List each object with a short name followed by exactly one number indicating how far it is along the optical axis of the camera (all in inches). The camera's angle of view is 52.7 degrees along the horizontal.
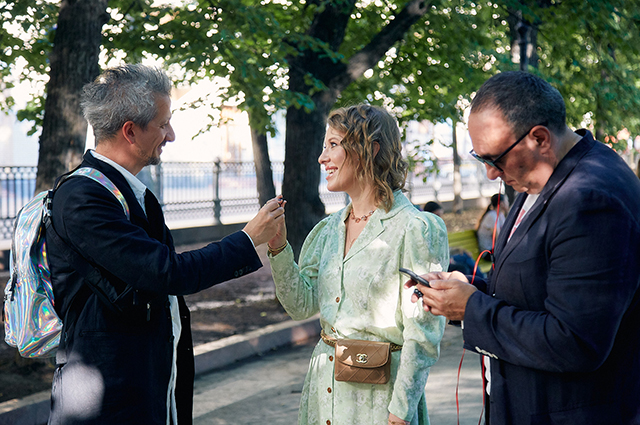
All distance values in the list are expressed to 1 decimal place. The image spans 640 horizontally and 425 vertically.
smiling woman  106.3
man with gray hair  87.4
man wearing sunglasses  69.6
